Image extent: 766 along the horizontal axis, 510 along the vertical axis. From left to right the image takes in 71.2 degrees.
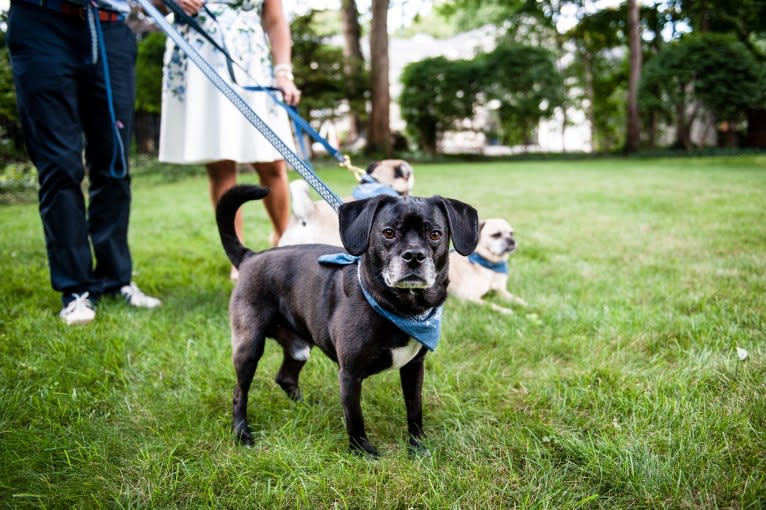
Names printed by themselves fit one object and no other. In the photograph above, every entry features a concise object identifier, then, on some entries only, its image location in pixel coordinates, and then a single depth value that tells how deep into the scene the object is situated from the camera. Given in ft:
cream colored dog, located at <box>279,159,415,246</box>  10.95
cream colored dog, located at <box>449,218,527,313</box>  12.78
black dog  5.75
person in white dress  10.90
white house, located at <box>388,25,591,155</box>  77.51
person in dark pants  9.22
